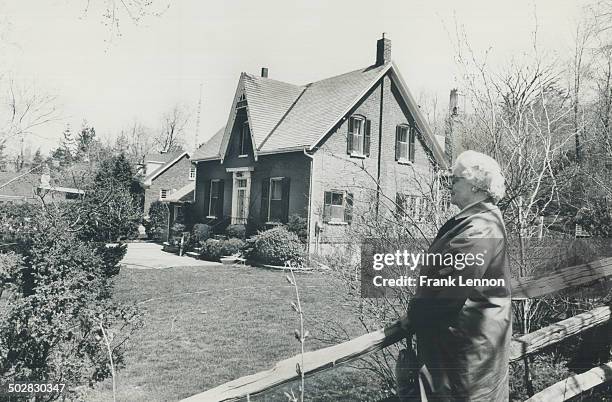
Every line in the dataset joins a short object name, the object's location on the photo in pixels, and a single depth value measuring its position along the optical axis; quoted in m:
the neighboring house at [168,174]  27.11
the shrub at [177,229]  17.61
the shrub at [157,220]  19.89
